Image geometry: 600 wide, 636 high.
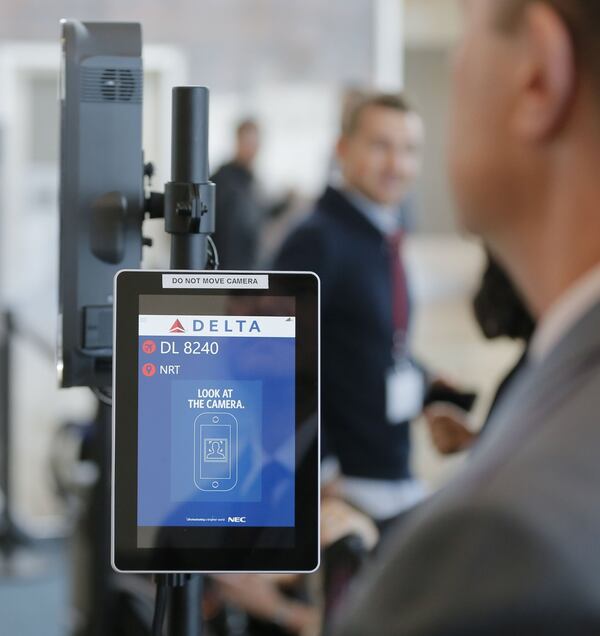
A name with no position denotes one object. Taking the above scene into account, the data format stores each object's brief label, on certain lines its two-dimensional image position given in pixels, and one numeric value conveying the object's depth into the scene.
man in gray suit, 1.02
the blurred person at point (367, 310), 3.09
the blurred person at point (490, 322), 2.23
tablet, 1.51
